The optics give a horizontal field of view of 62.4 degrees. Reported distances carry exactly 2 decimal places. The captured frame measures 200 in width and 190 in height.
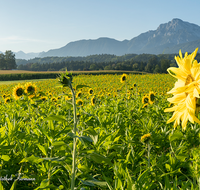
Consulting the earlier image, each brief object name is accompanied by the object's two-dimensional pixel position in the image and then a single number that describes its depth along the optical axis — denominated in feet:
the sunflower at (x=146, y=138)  6.65
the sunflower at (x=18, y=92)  12.20
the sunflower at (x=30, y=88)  11.09
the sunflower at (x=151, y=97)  16.20
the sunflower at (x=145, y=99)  16.90
